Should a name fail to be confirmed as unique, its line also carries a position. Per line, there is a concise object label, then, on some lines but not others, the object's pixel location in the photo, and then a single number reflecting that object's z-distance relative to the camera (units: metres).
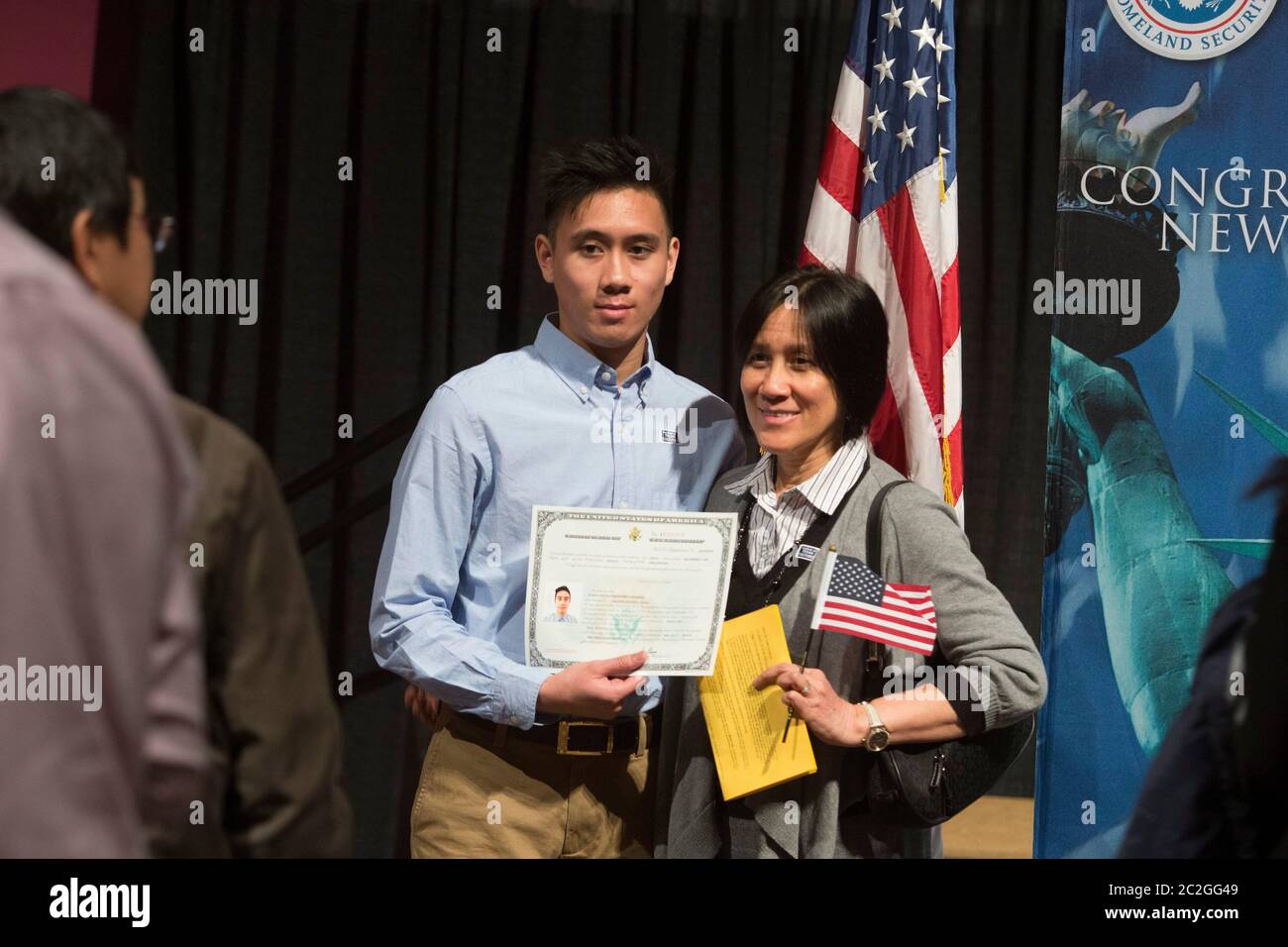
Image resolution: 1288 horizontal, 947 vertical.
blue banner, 2.80
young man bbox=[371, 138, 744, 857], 2.25
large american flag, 2.80
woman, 2.07
